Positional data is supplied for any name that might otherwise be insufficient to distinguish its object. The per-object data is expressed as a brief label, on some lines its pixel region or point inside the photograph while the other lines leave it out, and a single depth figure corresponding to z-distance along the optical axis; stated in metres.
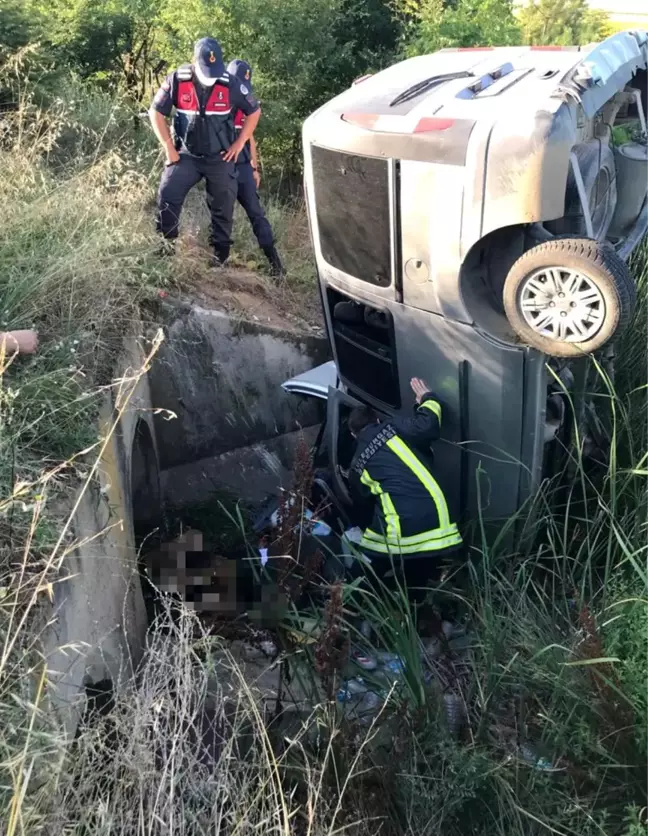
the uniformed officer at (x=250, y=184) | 5.71
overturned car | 3.15
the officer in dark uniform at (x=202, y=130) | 5.36
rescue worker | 3.84
